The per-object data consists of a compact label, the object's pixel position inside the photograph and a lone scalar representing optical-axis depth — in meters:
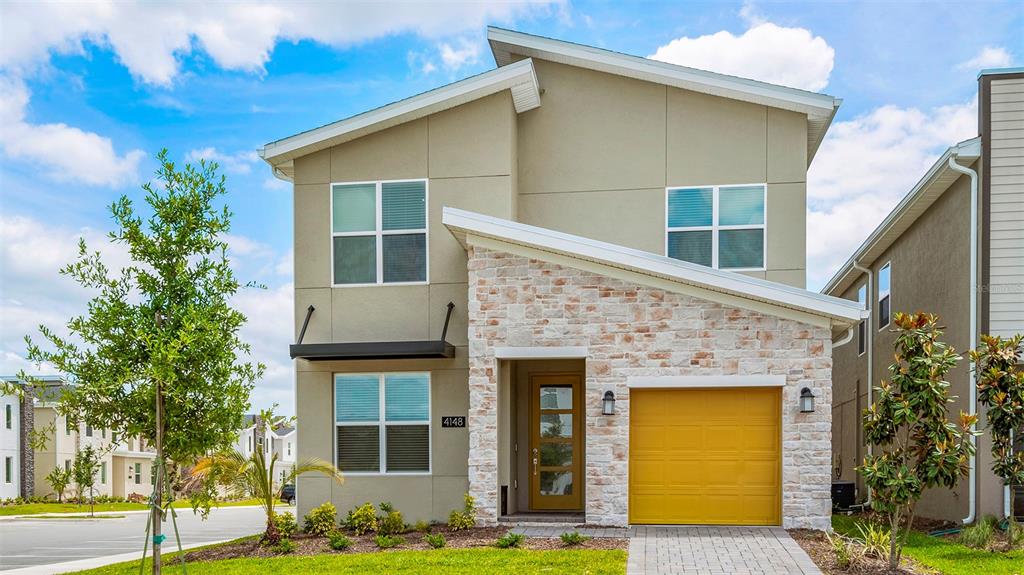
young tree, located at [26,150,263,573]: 8.76
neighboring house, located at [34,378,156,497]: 41.56
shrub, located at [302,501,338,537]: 13.10
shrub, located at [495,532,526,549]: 11.04
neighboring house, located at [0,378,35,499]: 39.53
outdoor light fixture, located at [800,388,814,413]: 12.11
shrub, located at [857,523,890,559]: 10.04
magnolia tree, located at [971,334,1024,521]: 11.04
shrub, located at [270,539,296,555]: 11.68
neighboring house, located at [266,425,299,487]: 63.81
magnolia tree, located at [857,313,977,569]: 9.34
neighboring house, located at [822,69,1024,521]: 13.16
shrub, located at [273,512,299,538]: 12.86
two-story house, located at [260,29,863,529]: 12.52
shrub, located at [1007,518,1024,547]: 11.03
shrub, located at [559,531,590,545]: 11.05
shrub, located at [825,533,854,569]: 9.74
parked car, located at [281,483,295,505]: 39.59
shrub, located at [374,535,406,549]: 11.55
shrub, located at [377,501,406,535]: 13.06
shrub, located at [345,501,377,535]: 13.14
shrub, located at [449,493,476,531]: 12.53
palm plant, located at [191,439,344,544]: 12.20
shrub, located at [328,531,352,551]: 11.63
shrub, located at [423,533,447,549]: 11.25
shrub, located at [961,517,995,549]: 11.35
